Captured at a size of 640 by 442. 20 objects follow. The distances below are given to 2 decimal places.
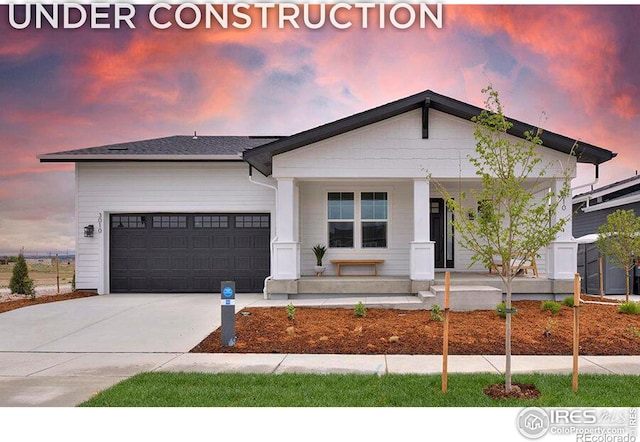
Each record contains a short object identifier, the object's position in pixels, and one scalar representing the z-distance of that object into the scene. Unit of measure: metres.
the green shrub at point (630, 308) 9.25
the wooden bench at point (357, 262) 12.68
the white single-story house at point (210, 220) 13.10
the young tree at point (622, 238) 10.97
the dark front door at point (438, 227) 13.74
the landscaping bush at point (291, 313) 8.63
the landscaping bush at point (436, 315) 8.58
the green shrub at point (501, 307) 9.04
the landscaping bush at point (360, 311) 9.16
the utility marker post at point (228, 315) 7.20
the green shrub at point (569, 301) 9.39
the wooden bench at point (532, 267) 11.88
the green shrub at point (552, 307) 9.20
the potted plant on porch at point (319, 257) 12.62
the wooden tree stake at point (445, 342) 4.85
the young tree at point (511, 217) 4.81
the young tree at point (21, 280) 14.13
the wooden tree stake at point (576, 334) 4.93
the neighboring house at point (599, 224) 14.43
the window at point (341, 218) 13.16
